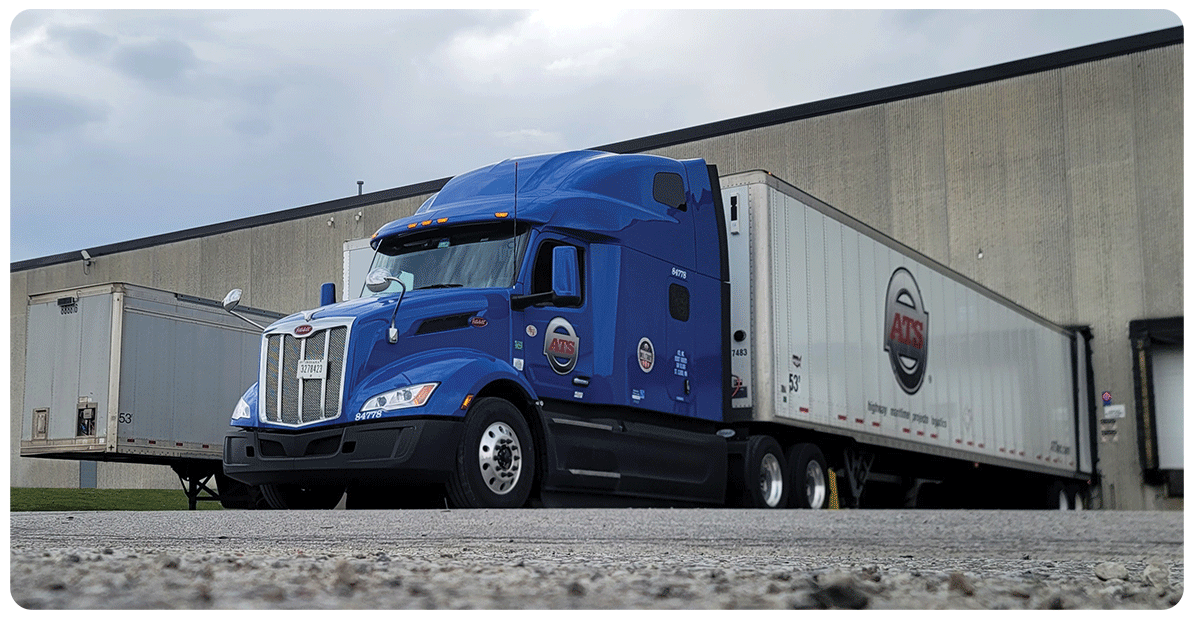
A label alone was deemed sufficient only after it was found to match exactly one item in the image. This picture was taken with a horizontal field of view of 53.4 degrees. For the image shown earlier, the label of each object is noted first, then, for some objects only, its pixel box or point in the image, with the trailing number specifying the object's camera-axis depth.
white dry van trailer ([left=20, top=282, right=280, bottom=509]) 14.84
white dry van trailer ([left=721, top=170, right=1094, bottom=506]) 12.30
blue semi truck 9.31
